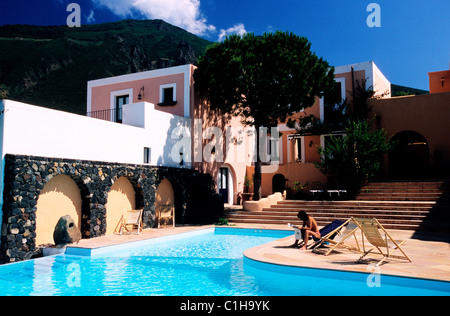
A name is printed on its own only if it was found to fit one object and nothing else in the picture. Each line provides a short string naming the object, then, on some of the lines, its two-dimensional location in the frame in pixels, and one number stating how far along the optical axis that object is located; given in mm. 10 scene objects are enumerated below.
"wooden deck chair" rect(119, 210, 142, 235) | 13422
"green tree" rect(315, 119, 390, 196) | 17422
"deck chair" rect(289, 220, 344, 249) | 9059
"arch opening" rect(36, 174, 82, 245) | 10859
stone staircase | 13383
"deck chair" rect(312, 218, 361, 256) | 8414
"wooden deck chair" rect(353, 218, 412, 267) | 7438
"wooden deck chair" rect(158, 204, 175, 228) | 15609
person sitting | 9164
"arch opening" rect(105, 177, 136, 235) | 13500
